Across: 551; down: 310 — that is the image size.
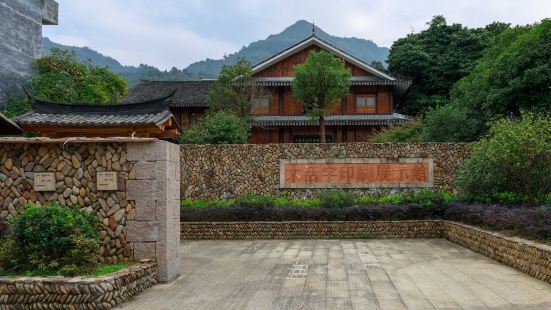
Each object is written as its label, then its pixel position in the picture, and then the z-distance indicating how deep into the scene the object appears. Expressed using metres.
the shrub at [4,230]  6.80
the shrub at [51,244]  6.09
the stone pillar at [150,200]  7.08
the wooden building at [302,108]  26.34
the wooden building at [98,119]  11.48
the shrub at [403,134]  21.62
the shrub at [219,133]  18.48
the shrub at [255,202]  13.73
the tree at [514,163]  10.88
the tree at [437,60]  32.06
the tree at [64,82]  20.02
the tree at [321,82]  21.95
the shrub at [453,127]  18.61
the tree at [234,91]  23.94
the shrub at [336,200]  13.93
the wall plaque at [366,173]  15.65
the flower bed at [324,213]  13.33
